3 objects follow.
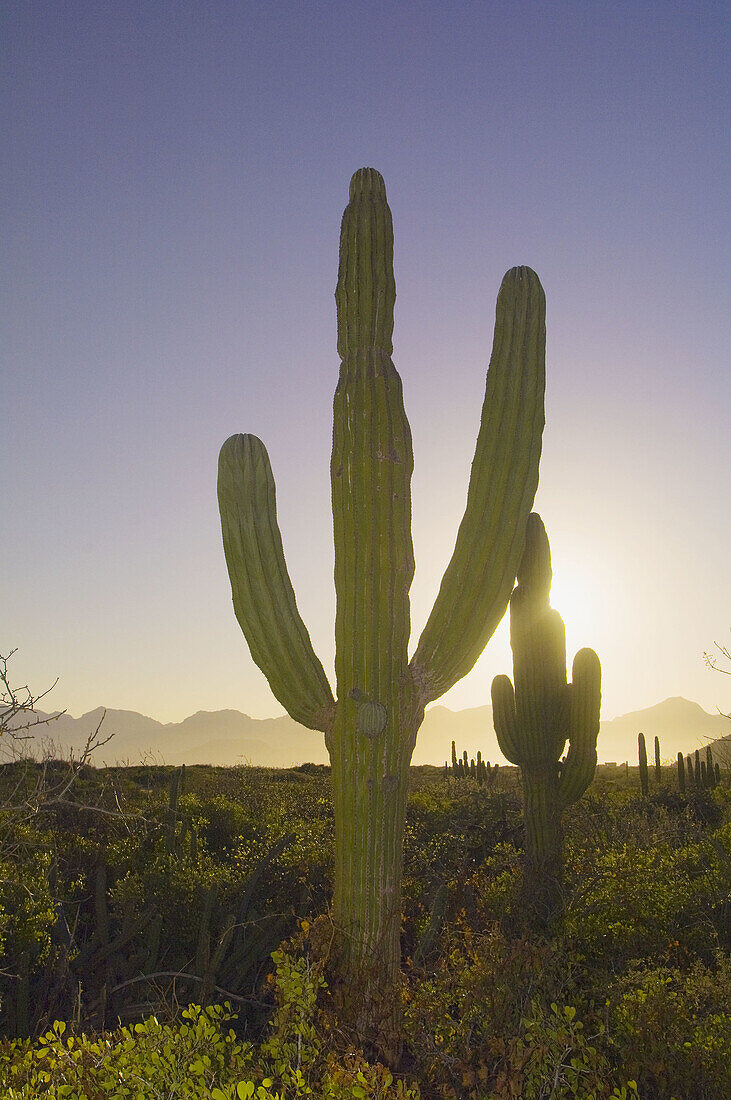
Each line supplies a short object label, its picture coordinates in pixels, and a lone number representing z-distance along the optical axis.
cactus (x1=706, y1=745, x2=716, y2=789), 18.80
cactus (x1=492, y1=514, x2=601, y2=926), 8.56
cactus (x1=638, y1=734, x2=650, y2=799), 17.87
